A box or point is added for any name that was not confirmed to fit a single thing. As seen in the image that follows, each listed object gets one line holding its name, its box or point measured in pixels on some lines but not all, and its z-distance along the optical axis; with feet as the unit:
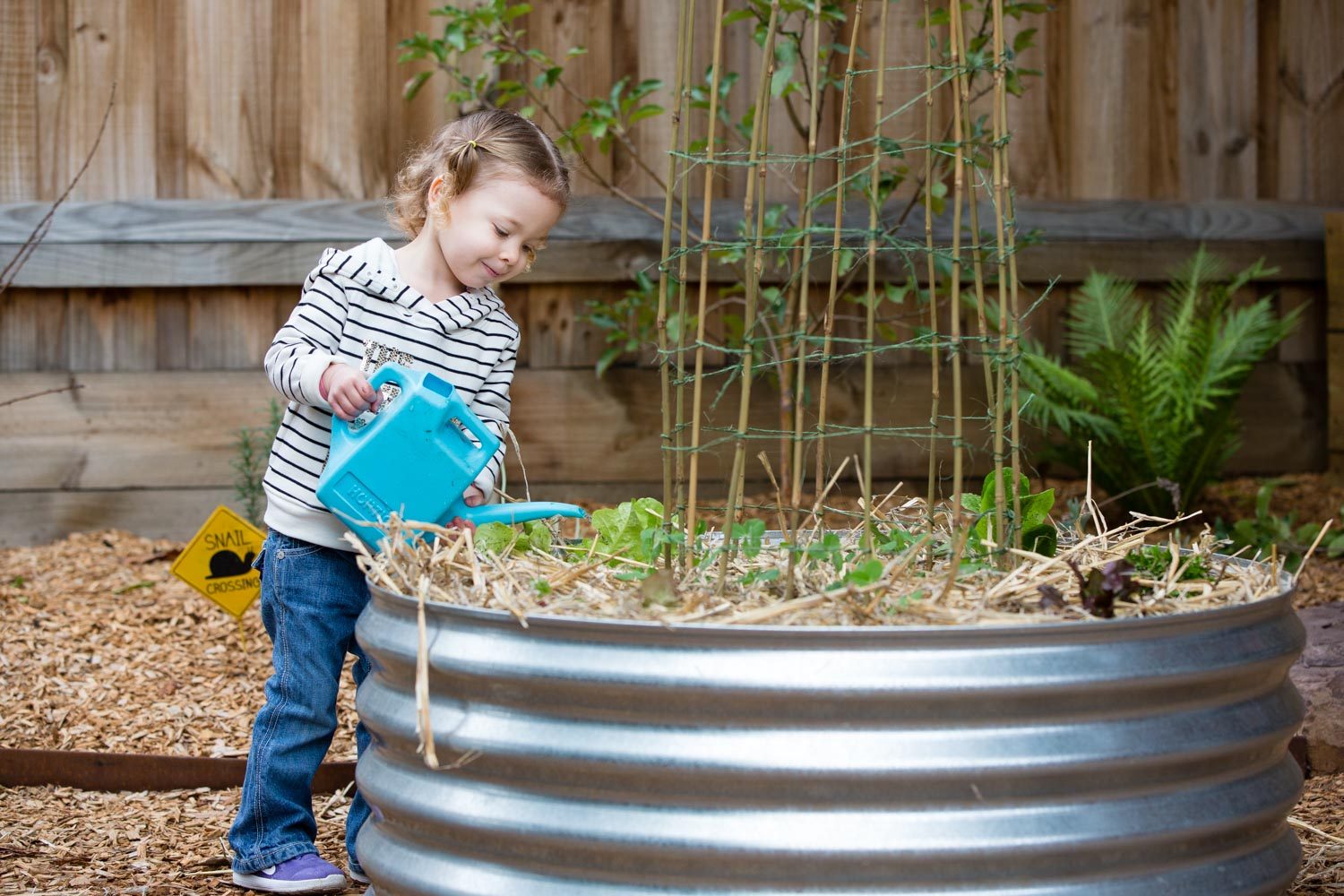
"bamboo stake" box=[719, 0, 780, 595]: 13.03
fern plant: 20.41
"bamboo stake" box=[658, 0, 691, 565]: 13.18
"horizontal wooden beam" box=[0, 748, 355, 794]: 16.48
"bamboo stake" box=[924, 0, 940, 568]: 13.40
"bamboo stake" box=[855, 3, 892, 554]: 12.92
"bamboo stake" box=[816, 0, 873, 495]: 13.12
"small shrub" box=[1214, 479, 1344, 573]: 19.23
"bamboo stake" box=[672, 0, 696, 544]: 13.16
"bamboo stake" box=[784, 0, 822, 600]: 12.95
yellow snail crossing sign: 17.37
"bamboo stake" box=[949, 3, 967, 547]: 13.06
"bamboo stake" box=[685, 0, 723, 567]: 13.04
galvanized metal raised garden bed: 12.38
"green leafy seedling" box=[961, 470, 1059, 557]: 13.90
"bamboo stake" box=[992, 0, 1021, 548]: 13.18
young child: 15.09
